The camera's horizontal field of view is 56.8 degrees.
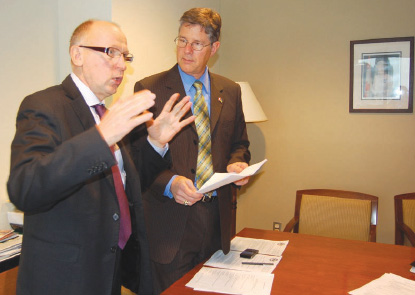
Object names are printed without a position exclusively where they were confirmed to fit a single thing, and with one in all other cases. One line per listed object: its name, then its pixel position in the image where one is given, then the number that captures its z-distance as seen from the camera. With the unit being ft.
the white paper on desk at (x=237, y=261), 5.53
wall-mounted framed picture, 11.73
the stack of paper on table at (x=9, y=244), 6.33
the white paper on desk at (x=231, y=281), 4.78
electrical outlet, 13.64
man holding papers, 6.36
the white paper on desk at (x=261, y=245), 6.26
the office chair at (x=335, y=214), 9.04
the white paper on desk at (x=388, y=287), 4.75
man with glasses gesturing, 3.72
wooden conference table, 4.92
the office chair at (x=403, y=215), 9.07
